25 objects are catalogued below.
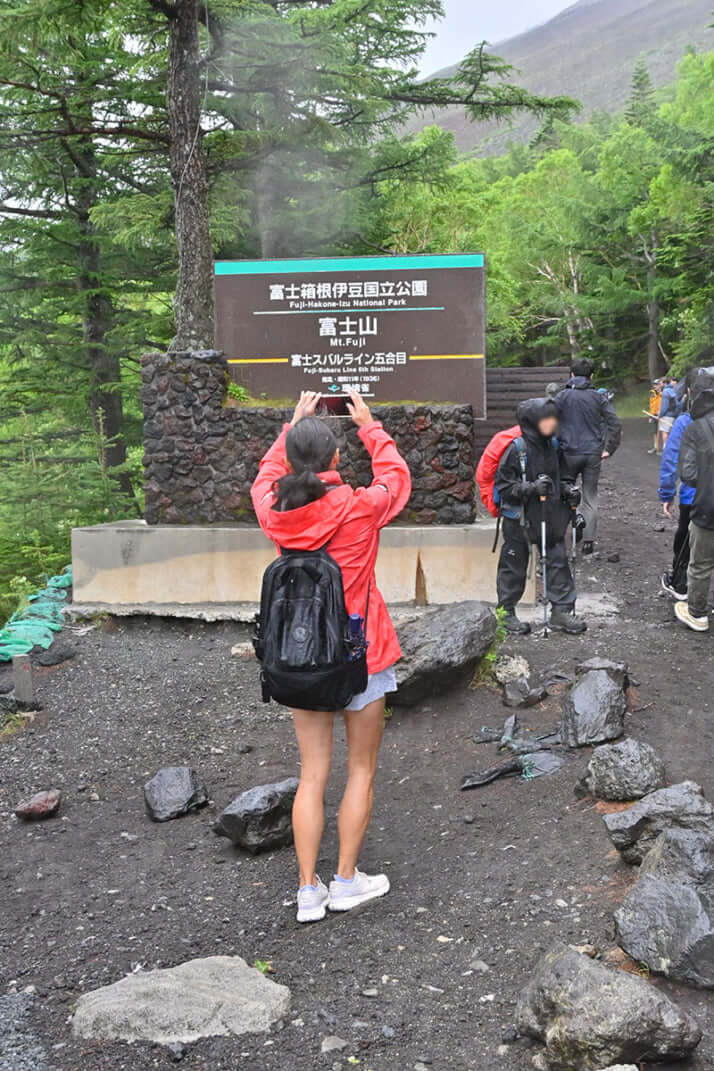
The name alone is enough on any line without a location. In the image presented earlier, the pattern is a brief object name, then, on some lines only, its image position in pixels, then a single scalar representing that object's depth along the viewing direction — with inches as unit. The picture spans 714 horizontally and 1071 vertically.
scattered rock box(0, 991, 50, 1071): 129.1
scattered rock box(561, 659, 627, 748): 229.5
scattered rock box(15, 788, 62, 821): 229.3
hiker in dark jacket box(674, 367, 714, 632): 311.9
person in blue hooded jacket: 364.2
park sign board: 382.0
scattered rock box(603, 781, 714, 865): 161.3
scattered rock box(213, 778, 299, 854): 199.0
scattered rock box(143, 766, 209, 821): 225.3
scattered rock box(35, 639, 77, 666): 344.8
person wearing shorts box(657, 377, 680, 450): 723.4
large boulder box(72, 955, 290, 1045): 132.8
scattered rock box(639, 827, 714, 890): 140.6
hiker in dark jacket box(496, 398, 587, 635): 310.5
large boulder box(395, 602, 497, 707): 274.8
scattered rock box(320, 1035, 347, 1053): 126.8
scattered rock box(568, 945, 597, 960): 140.0
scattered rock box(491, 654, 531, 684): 283.0
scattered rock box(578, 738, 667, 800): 192.3
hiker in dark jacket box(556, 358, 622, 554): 432.5
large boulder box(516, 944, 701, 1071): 111.8
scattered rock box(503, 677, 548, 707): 266.3
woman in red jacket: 150.9
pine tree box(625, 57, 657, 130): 3105.3
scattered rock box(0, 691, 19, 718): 306.2
